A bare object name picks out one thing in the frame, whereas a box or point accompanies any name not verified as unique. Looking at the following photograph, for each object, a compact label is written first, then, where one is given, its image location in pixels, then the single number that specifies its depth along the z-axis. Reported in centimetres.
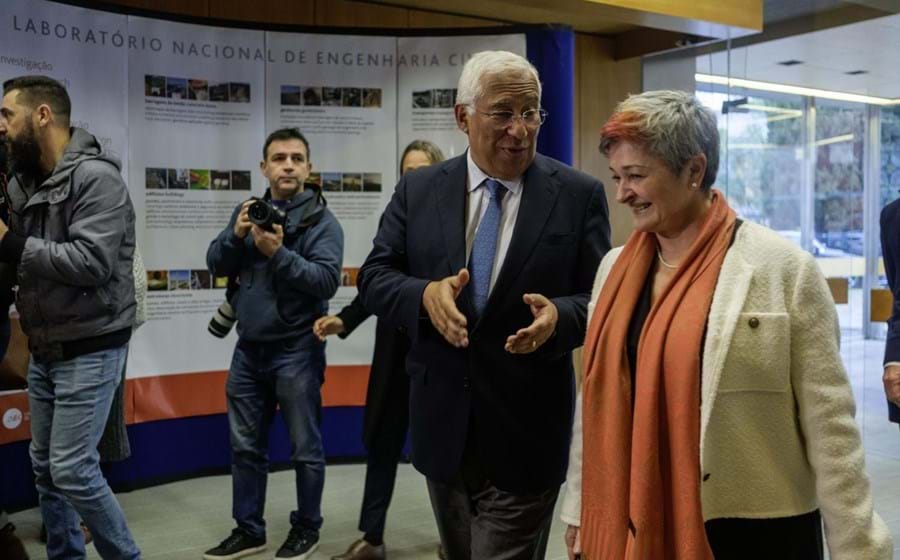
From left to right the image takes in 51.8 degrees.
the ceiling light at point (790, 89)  495
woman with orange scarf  159
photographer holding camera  351
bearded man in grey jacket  279
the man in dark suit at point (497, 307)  208
